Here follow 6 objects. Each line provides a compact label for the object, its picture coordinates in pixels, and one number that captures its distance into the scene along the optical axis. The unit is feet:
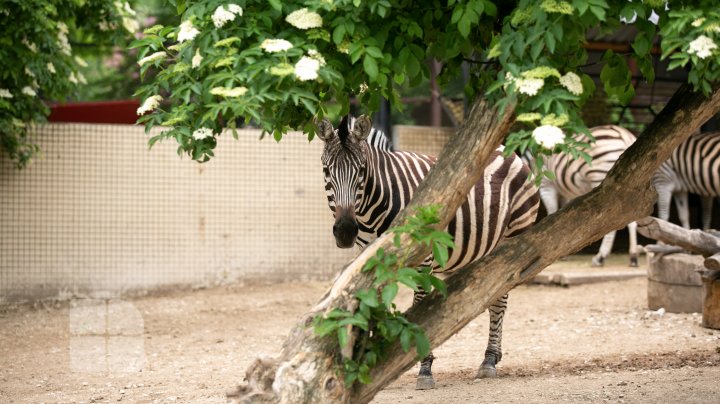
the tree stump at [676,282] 45.50
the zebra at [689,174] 58.90
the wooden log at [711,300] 39.93
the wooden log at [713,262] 38.11
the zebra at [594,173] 58.70
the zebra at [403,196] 30.12
